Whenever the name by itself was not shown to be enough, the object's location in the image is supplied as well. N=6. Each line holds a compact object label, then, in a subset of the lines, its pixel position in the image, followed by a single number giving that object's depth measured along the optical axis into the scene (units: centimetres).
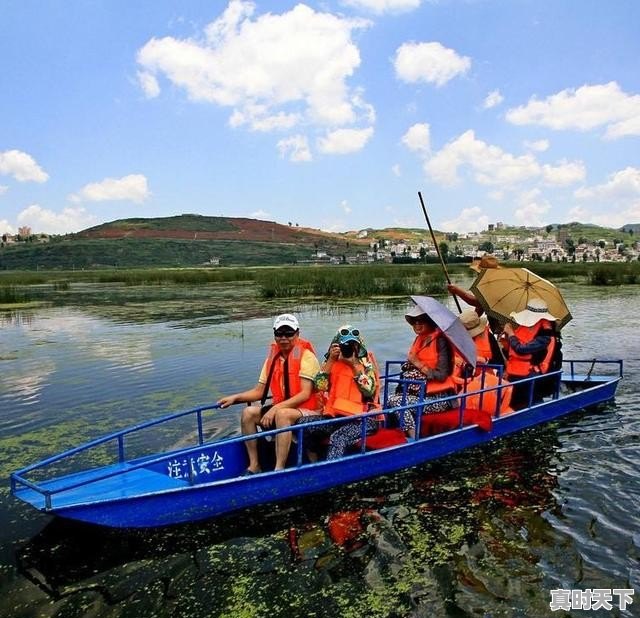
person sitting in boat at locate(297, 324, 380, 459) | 701
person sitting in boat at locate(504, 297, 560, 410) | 959
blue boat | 599
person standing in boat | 1111
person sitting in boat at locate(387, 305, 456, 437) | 782
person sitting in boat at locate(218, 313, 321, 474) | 699
